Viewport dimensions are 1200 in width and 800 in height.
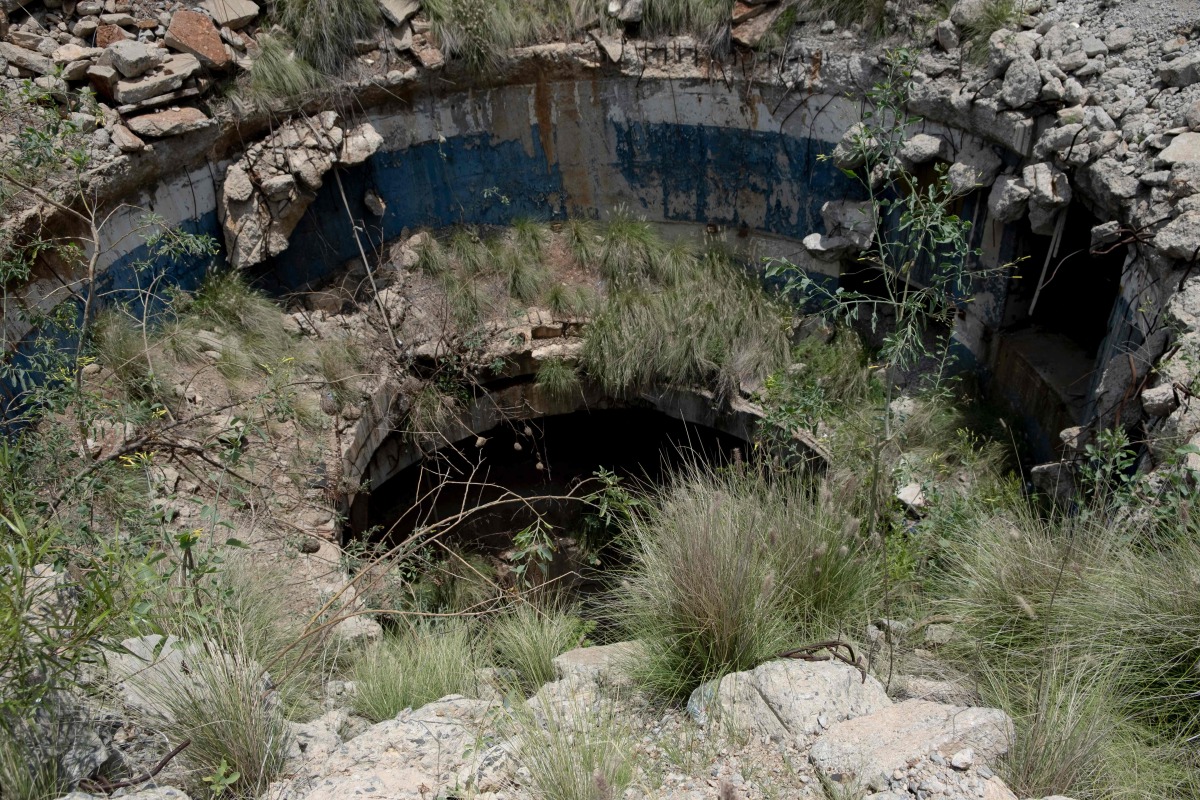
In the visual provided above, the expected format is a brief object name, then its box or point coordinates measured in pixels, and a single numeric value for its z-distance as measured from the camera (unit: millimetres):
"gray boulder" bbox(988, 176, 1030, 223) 4773
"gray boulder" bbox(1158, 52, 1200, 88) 4312
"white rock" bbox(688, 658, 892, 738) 2504
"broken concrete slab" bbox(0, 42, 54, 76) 5375
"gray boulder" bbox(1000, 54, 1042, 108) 4816
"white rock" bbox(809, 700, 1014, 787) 2232
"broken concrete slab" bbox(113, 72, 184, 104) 5551
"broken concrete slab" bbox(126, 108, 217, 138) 5523
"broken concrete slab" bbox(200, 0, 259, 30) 6070
